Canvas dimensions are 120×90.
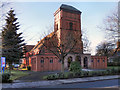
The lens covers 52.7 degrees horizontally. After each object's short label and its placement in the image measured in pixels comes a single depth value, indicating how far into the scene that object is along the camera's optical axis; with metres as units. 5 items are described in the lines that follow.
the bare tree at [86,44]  19.72
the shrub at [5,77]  12.99
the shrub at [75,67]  17.94
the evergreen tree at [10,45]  11.83
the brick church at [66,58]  30.20
